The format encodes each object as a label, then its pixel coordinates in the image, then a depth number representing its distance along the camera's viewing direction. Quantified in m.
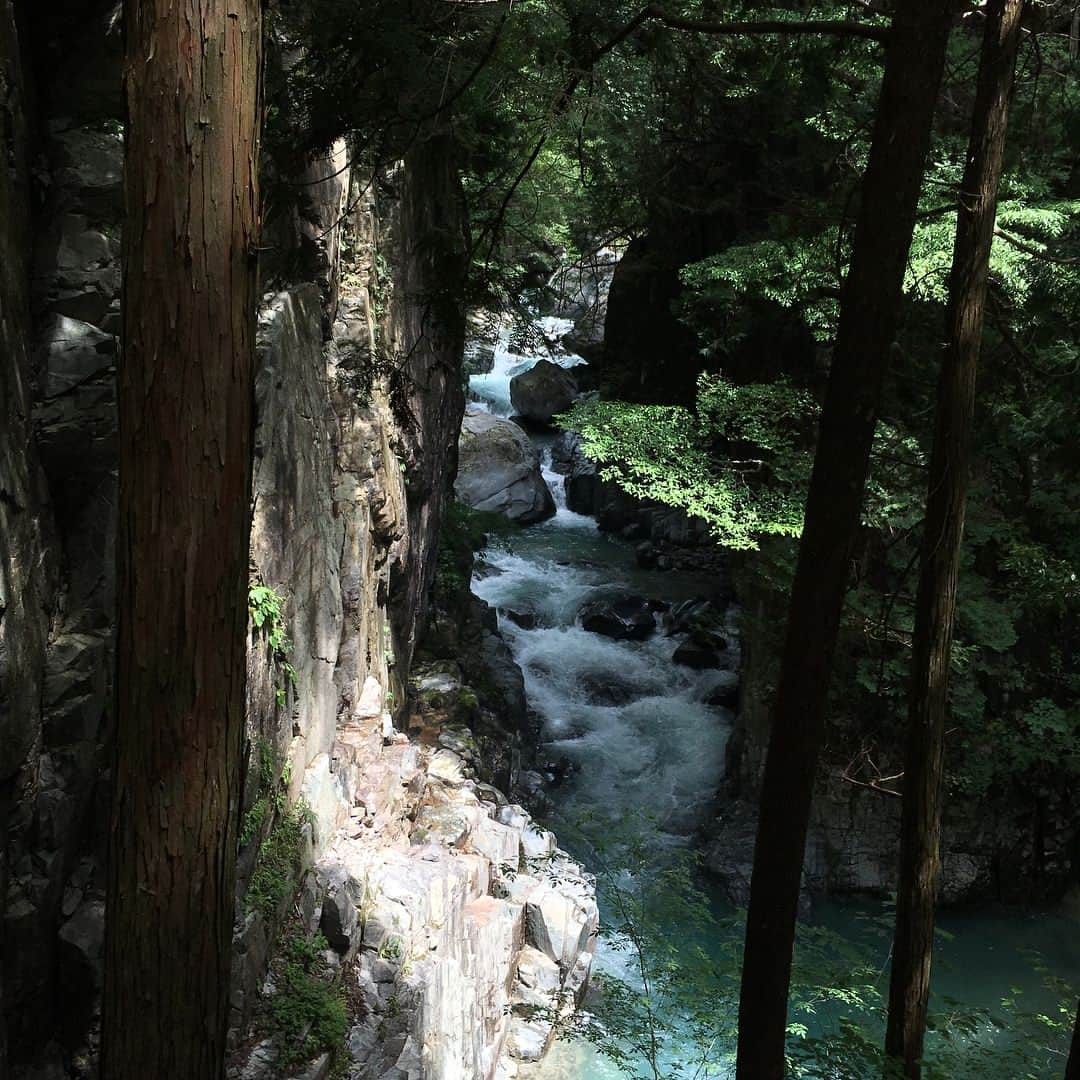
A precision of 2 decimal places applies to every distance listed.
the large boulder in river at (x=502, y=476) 21.27
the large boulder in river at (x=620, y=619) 16.94
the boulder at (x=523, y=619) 17.06
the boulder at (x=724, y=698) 15.36
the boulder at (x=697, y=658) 16.20
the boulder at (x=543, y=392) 24.41
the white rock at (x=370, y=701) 9.65
